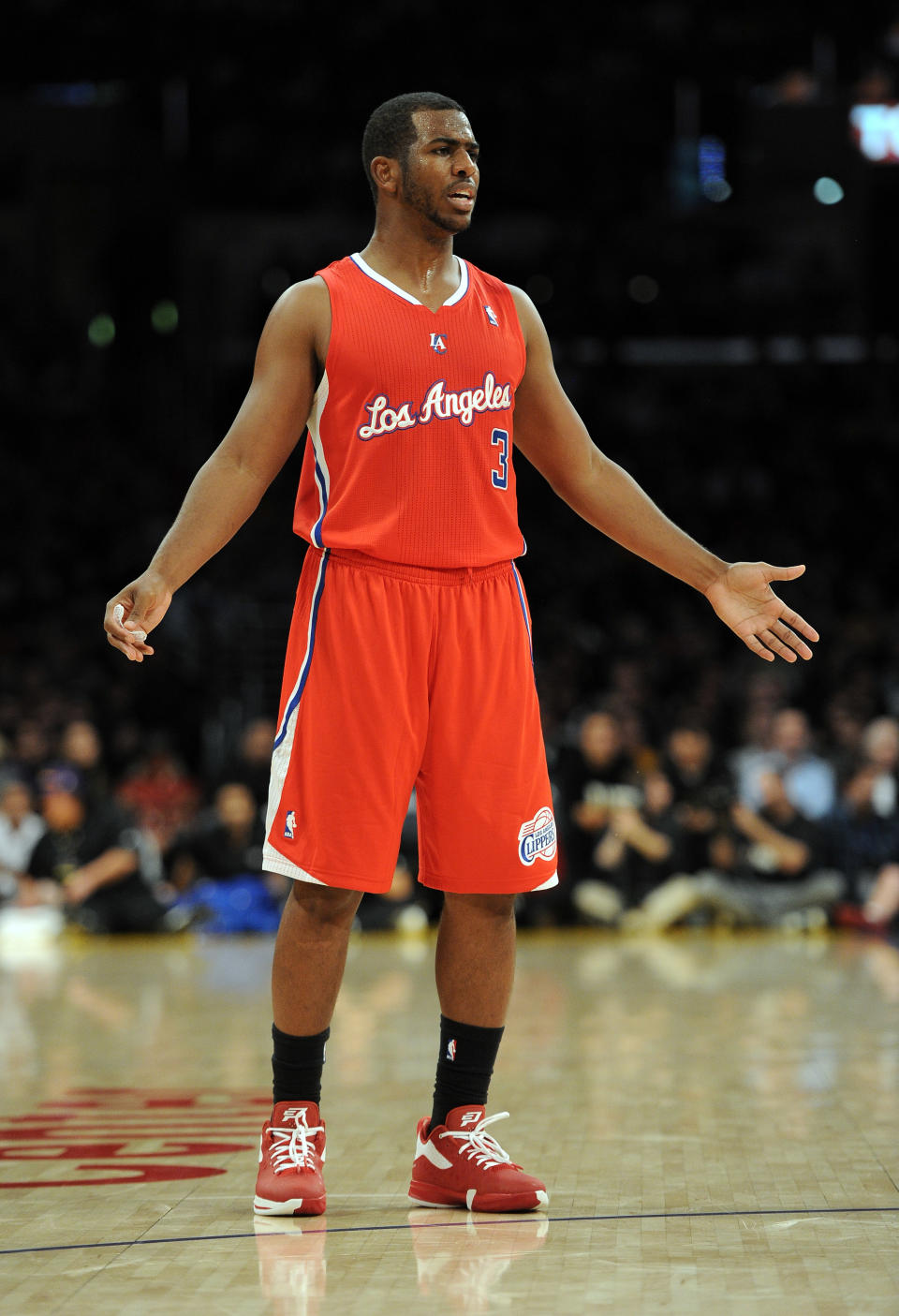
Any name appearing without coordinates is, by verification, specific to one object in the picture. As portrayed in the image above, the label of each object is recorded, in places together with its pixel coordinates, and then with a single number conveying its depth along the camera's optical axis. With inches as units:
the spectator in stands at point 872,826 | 716.0
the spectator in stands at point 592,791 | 747.5
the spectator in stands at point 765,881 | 714.2
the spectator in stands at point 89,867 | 722.2
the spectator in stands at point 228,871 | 721.6
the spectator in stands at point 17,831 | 734.5
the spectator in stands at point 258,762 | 764.6
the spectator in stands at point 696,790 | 743.1
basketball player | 217.3
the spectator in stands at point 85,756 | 746.8
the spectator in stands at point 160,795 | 796.0
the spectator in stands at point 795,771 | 768.3
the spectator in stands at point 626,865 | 732.7
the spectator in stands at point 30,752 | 788.6
